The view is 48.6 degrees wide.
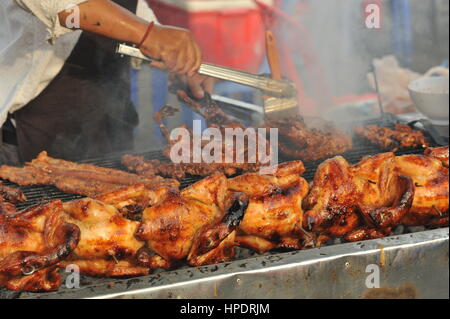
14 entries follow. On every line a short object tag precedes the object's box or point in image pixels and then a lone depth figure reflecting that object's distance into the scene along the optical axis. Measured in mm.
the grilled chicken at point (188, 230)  2328
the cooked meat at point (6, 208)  2367
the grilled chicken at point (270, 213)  2543
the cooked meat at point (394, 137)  3486
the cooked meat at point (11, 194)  2770
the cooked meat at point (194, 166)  3199
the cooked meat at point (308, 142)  3408
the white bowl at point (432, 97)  4504
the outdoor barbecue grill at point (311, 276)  2137
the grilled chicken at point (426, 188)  2756
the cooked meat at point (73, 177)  2959
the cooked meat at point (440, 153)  2928
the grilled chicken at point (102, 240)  2299
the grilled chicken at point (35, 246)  2092
